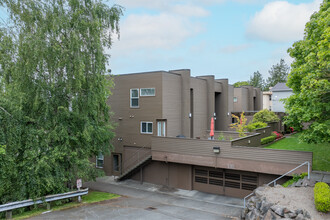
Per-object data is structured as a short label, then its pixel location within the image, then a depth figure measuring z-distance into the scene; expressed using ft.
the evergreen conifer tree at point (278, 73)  231.30
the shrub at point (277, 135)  81.69
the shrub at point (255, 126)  77.30
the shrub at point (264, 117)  88.93
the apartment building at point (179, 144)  51.16
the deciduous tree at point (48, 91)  39.06
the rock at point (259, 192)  36.05
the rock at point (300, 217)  26.96
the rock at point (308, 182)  36.81
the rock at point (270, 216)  28.70
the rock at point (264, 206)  31.22
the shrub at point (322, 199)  27.54
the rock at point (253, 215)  32.32
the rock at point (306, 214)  26.99
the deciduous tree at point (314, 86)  32.04
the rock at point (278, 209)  28.68
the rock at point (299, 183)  37.96
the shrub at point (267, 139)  70.07
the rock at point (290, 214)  27.89
